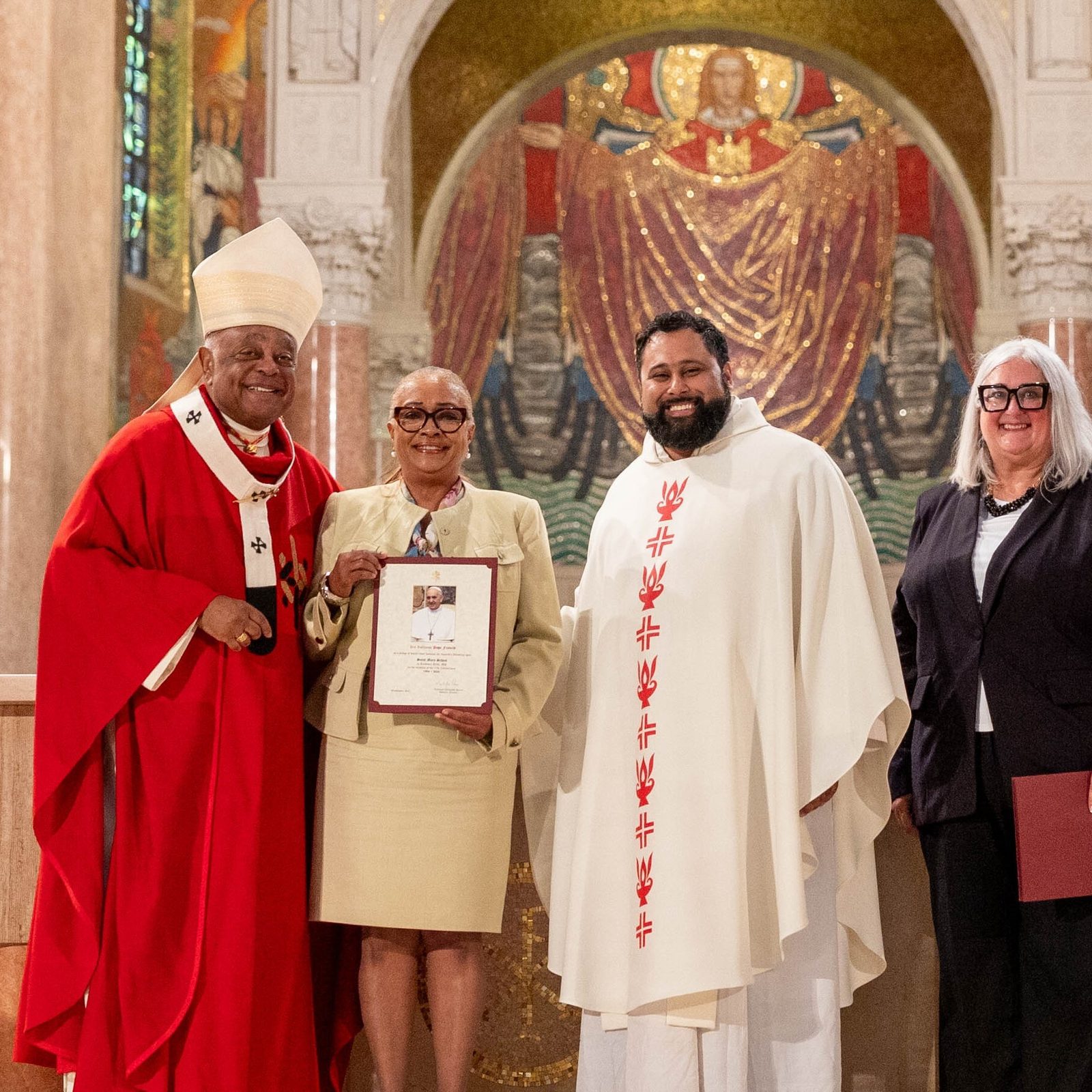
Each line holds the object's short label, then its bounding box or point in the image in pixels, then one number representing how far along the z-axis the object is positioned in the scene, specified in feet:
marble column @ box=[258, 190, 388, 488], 28.19
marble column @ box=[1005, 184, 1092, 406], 28.48
